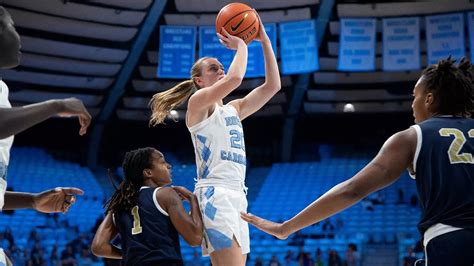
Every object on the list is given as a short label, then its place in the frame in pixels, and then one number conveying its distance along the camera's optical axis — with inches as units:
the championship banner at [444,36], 529.0
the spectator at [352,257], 593.9
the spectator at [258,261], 590.9
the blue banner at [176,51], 558.9
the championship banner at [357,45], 546.3
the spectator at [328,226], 679.7
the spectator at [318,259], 582.2
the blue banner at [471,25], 529.5
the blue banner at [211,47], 549.6
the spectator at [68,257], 579.2
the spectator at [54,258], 590.9
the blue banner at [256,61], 536.4
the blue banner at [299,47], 553.9
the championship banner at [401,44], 543.8
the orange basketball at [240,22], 177.0
